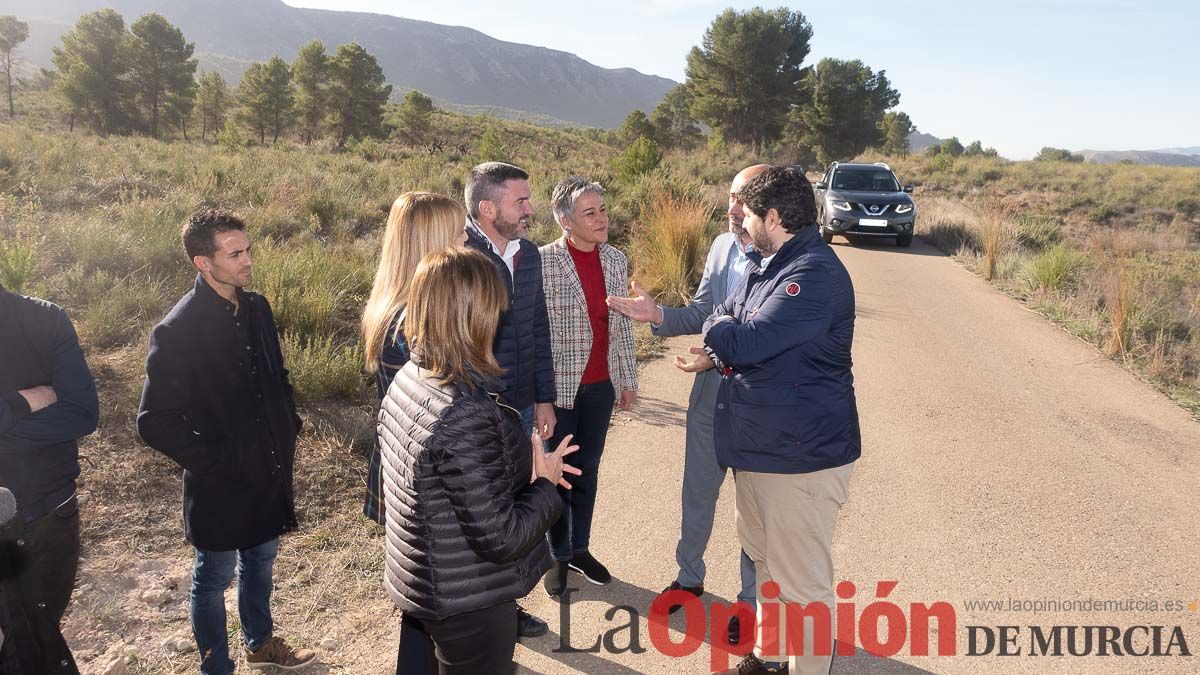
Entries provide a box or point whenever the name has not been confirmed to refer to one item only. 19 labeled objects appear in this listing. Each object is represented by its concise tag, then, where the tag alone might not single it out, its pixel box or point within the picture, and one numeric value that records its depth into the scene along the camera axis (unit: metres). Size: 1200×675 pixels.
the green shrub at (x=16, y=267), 5.85
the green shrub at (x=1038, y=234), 14.06
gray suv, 14.05
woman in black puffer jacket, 1.88
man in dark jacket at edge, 2.30
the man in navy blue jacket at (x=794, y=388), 2.53
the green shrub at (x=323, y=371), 5.29
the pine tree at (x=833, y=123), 45.47
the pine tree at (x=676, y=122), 45.31
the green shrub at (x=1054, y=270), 9.85
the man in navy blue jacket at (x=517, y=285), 3.24
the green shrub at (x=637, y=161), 16.83
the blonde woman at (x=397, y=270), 2.62
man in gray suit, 3.39
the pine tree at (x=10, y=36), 47.66
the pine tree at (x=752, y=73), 41.16
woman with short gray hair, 3.59
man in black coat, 2.53
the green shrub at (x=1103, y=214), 22.92
